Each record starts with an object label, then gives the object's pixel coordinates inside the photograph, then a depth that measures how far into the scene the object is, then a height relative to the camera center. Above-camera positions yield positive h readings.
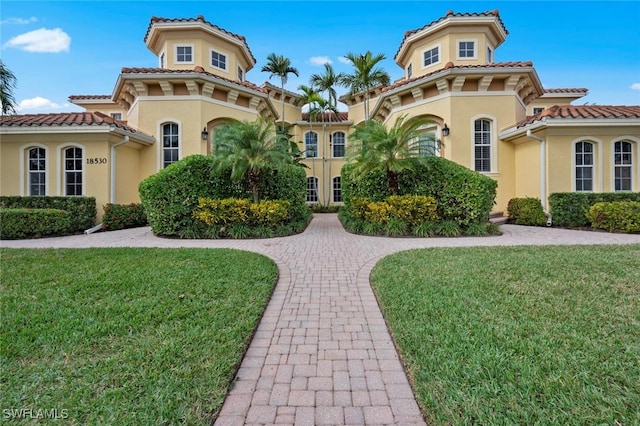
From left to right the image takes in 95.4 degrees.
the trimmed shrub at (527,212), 11.47 -0.03
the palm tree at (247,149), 9.46 +2.20
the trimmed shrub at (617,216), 9.39 -0.19
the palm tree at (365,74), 16.88 +8.31
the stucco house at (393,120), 11.43 +3.95
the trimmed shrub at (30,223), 9.22 -0.20
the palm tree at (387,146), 9.86 +2.28
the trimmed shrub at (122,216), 11.28 -0.03
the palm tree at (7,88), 12.13 +5.43
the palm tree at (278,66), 18.59 +9.48
